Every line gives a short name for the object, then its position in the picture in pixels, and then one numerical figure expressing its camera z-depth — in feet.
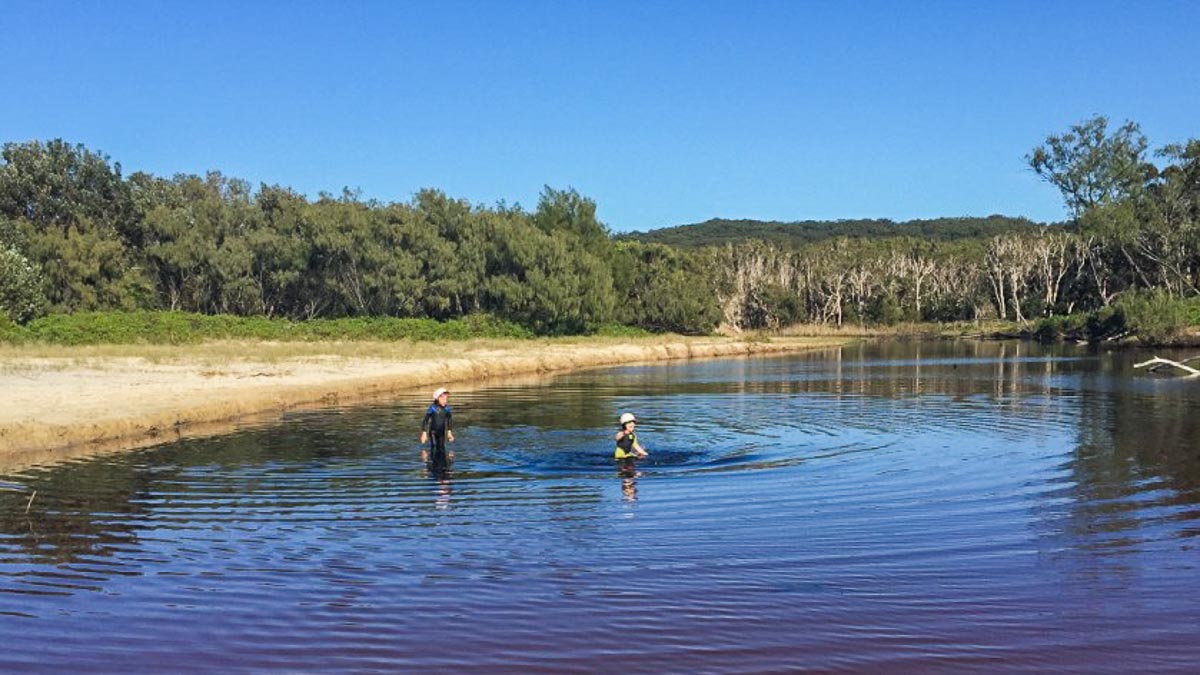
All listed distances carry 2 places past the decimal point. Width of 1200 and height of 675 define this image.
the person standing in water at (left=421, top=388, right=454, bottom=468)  65.00
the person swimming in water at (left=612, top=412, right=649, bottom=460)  67.21
